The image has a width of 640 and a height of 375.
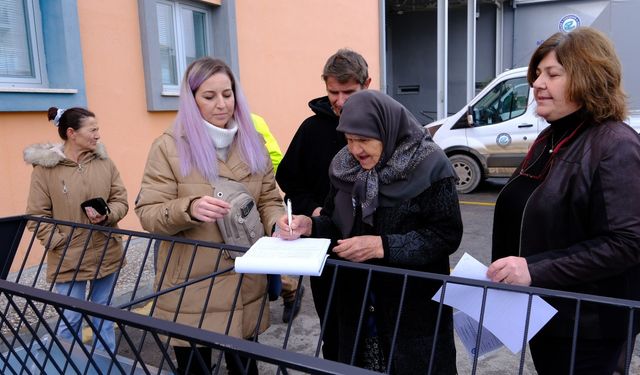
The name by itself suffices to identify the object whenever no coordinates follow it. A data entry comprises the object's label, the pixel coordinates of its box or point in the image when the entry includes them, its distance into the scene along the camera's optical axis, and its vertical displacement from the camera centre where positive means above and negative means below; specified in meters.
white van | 7.85 -0.29
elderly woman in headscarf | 1.74 -0.39
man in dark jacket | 2.27 -0.16
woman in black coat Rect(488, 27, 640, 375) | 1.44 -0.29
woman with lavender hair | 1.96 -0.25
